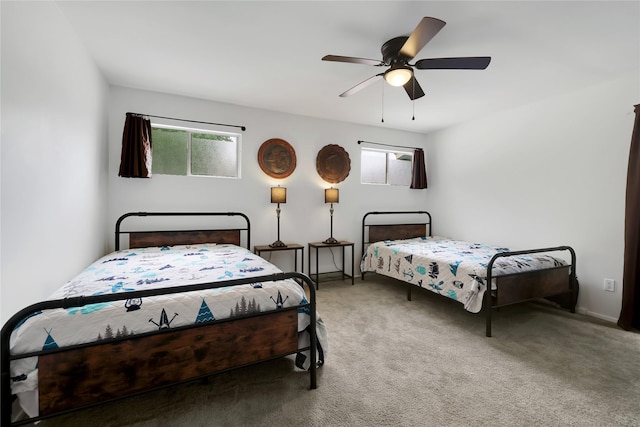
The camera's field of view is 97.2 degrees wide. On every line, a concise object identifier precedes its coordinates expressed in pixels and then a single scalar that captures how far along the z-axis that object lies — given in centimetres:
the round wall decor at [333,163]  446
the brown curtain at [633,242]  273
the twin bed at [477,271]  270
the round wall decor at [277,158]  406
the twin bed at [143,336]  128
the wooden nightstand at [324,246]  412
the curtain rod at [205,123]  351
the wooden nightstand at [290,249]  379
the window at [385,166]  502
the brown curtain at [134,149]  323
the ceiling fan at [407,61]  191
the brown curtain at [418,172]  515
